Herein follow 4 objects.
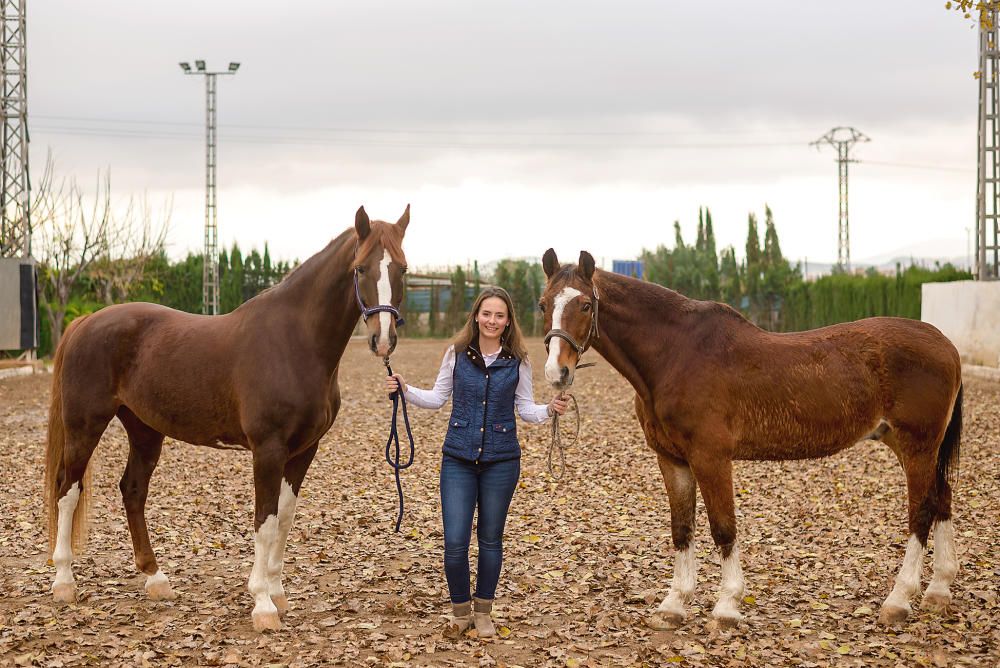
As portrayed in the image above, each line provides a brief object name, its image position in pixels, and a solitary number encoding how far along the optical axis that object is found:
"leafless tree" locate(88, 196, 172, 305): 32.72
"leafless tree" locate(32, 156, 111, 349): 25.84
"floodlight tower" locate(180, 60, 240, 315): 34.16
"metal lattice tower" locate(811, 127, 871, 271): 49.25
